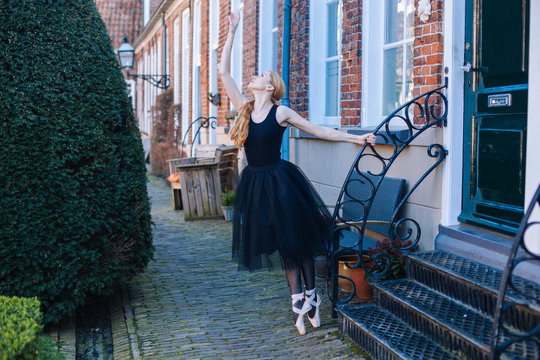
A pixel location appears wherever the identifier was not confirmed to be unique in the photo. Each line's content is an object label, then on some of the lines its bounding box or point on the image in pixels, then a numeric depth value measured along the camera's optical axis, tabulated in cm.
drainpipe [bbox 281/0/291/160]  705
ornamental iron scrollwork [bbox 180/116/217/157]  1202
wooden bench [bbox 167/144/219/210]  1039
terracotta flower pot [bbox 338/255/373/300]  484
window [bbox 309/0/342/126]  689
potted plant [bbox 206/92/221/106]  1155
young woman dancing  423
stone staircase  327
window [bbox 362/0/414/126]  555
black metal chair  497
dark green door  402
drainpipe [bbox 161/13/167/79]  1842
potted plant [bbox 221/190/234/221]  921
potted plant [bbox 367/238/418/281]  448
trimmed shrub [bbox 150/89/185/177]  1594
